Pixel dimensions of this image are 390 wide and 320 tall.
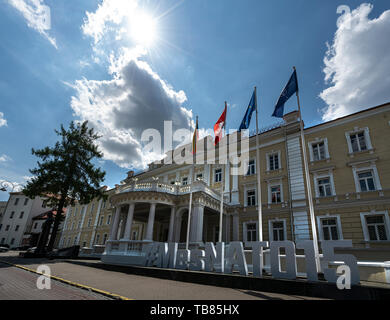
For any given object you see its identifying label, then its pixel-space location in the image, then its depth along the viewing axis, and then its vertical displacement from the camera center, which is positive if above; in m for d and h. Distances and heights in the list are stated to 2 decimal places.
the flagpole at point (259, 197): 9.51 +2.40
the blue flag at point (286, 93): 11.32 +7.89
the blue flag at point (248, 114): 12.65 +7.49
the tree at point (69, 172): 23.34 +6.68
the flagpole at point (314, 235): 8.04 +0.54
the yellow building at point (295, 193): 14.33 +3.93
